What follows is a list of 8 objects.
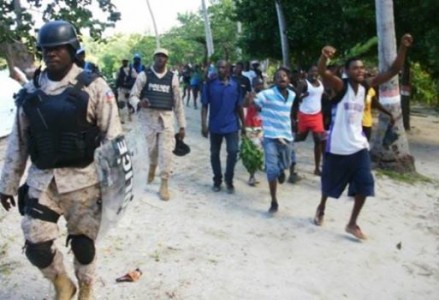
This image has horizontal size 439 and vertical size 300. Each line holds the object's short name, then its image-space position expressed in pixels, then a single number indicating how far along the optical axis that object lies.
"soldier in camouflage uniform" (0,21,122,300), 3.26
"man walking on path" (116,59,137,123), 13.40
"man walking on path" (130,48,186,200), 6.79
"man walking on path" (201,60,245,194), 7.07
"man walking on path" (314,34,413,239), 5.28
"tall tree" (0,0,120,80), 8.40
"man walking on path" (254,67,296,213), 6.46
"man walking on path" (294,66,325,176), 7.89
